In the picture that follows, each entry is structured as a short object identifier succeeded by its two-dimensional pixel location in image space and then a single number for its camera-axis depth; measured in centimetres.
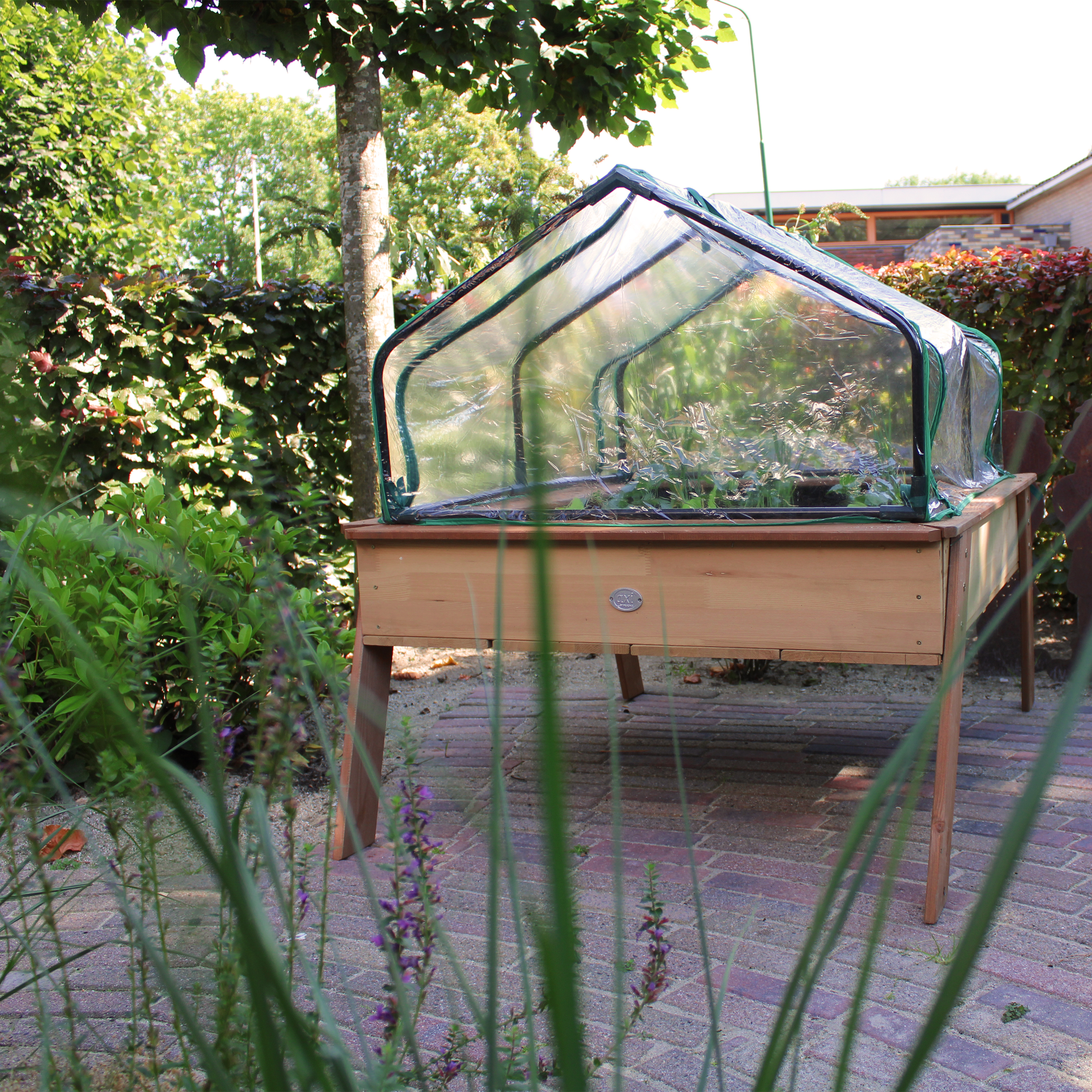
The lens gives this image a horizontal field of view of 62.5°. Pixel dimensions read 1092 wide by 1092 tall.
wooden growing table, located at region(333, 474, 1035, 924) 220
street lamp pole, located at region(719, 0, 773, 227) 411
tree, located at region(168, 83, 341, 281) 3541
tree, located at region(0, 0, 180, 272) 1157
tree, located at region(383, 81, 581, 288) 2295
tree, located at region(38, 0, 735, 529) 383
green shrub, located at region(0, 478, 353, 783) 273
